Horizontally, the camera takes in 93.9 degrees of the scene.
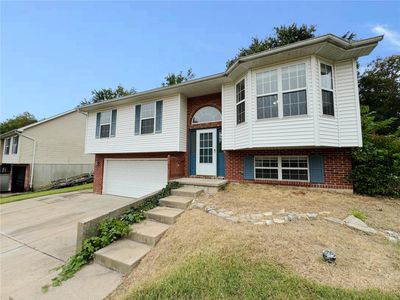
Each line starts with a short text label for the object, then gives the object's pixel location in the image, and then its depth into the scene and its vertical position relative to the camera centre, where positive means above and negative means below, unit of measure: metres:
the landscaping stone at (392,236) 3.28 -1.25
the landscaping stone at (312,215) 4.11 -1.08
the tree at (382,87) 15.19 +6.71
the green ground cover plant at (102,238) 3.29 -1.53
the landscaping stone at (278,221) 3.88 -1.14
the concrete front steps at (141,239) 3.30 -1.54
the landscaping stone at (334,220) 3.87 -1.12
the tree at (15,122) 28.59 +6.44
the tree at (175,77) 21.77 +10.33
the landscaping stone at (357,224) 3.54 -1.14
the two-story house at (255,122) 5.80 +1.69
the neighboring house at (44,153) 16.41 +1.05
